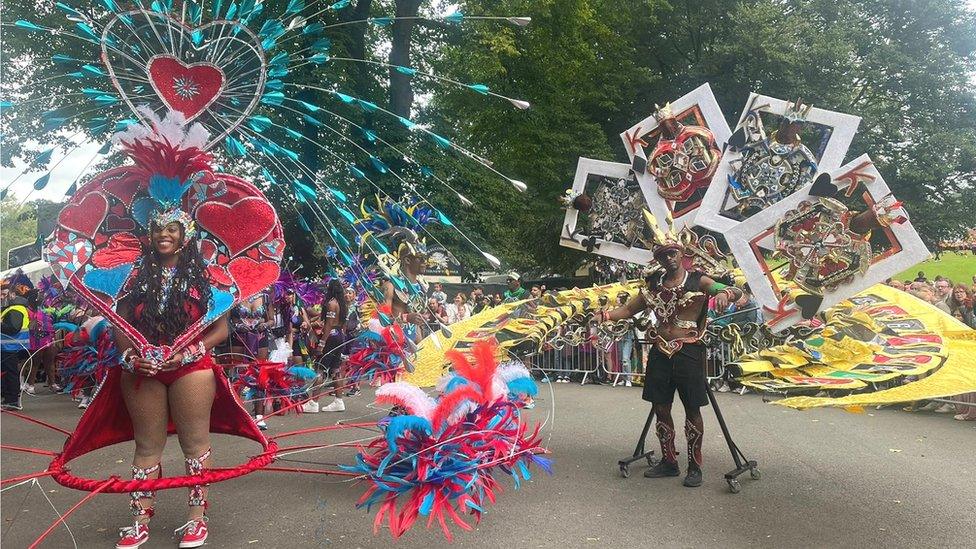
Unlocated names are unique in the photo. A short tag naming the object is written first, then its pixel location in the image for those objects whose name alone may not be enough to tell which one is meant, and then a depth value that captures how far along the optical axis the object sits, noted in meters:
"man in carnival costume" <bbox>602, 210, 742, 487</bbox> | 5.16
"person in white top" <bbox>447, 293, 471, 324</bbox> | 12.68
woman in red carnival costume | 3.76
